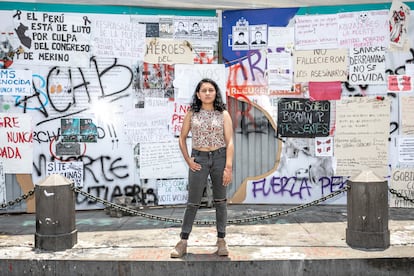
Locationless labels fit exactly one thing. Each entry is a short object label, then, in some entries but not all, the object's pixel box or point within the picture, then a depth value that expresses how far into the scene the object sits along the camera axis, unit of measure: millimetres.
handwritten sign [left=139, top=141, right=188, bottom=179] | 7379
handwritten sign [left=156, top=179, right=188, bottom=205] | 7445
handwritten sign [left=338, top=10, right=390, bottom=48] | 7211
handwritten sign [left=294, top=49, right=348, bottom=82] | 7312
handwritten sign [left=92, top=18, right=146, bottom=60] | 7199
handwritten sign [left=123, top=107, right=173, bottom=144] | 7332
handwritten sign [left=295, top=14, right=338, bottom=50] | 7305
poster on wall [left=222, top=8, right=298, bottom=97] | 7363
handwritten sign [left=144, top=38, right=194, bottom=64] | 7301
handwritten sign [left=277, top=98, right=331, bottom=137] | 7410
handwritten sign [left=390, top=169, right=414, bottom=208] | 7375
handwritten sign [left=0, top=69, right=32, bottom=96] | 7066
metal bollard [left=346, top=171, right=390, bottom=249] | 5039
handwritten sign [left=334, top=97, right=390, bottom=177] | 7344
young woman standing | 4664
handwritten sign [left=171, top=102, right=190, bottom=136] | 7412
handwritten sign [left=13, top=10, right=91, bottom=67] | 7051
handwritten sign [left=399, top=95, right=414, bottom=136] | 7301
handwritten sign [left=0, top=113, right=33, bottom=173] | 7125
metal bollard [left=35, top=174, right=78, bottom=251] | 5094
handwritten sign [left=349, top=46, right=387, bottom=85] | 7262
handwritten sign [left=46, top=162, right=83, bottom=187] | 7250
